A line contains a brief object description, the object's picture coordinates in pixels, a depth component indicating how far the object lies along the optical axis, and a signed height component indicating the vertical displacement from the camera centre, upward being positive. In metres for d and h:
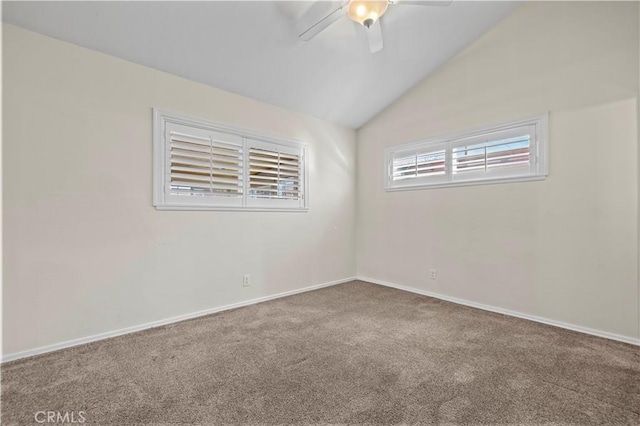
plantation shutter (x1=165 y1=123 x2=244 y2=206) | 2.86 +0.47
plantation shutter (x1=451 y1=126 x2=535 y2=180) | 2.99 +0.64
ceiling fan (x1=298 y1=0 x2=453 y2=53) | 2.04 +1.43
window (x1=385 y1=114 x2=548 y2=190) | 2.94 +0.64
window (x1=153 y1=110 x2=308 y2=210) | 2.82 +0.48
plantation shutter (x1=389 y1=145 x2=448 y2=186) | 3.66 +0.63
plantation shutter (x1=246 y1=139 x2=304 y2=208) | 3.44 +0.47
